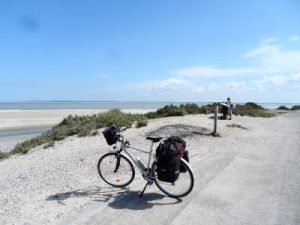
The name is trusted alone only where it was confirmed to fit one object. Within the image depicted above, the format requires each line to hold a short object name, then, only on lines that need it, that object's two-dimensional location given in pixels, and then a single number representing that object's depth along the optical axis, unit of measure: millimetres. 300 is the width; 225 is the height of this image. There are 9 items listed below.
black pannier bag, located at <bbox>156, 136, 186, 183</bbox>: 3810
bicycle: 3970
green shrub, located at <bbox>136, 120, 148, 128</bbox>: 10258
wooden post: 9326
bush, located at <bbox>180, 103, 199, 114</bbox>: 15471
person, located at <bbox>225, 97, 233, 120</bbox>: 14491
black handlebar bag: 4278
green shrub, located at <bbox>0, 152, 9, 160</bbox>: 8928
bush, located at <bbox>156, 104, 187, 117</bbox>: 13408
